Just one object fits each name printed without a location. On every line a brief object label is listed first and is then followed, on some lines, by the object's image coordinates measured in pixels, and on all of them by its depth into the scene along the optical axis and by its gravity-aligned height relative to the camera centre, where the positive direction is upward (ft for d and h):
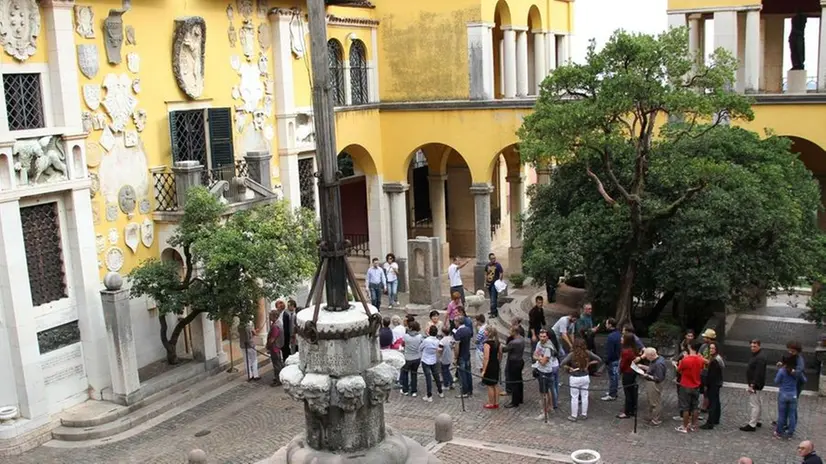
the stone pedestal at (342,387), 30.94 -8.98
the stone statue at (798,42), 80.84 +4.96
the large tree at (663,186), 52.95 -5.11
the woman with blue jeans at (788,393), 43.57 -14.07
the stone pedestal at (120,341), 51.52 -11.80
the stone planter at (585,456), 39.06 -14.94
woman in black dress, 49.26 -13.26
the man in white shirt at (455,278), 73.10 -13.04
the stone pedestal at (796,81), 75.72 +1.36
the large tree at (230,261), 51.60 -7.72
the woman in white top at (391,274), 75.50 -12.88
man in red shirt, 44.96 -13.91
